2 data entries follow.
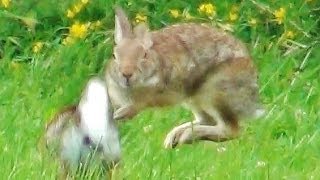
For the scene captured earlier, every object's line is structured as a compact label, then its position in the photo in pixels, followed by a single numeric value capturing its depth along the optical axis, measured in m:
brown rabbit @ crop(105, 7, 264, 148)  11.45
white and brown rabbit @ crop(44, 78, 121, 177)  8.38
